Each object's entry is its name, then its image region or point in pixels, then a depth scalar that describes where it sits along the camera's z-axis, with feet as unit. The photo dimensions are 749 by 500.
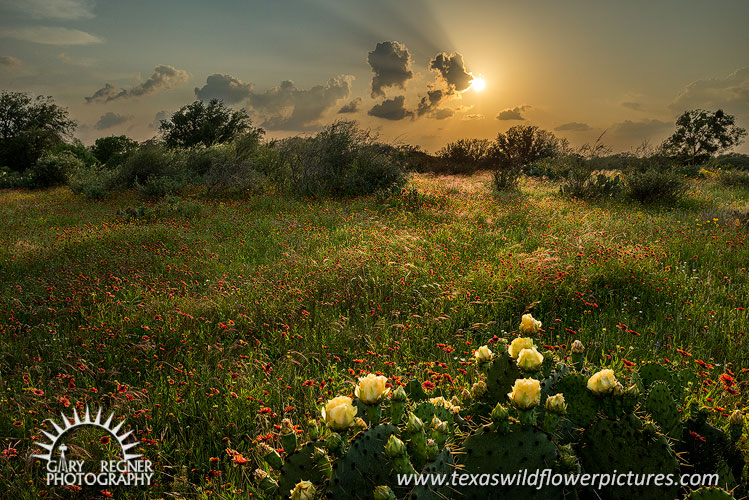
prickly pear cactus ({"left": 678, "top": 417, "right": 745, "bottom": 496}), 5.02
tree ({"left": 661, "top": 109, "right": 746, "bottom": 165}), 108.06
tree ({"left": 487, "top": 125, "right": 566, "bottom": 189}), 75.46
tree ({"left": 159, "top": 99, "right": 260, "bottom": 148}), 91.66
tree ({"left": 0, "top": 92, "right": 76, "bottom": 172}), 95.30
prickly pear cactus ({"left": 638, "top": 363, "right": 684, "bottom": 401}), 6.06
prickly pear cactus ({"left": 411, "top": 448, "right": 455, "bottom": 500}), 3.35
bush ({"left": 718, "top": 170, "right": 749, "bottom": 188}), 46.72
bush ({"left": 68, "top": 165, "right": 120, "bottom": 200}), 45.32
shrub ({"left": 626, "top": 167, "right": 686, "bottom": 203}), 34.40
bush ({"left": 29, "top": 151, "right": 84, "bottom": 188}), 62.82
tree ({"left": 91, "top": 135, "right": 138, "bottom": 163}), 99.04
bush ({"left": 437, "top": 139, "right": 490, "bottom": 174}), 81.82
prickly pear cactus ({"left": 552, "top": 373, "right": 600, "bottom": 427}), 5.05
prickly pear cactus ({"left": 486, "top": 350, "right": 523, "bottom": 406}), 5.27
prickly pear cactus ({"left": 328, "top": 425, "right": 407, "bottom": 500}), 3.98
